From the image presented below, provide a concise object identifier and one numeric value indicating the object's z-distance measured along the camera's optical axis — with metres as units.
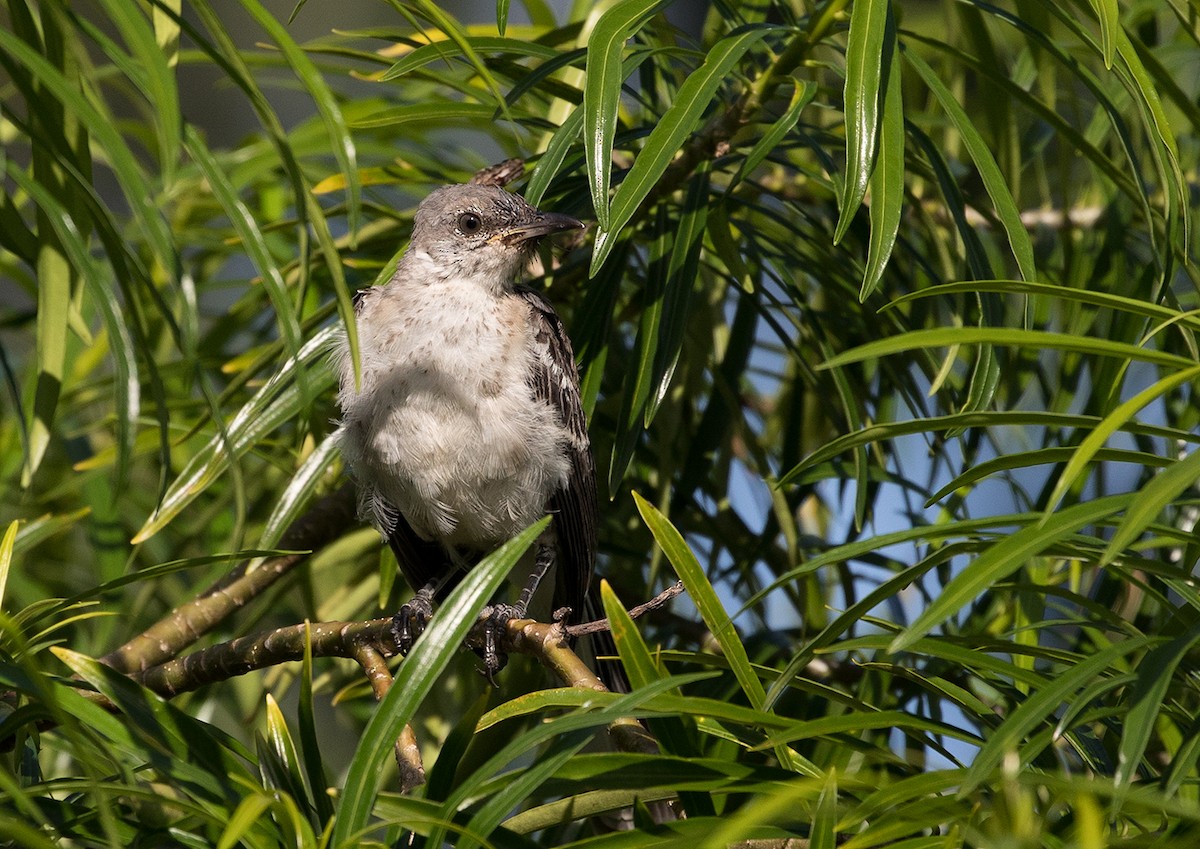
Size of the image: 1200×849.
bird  5.28
